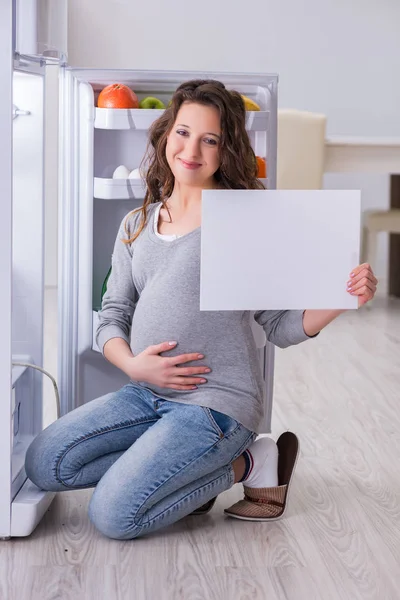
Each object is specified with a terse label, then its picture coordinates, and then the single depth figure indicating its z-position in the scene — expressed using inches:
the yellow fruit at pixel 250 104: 148.5
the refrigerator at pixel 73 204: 136.3
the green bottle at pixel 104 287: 152.6
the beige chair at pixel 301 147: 260.2
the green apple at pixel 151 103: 149.2
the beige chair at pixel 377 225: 297.6
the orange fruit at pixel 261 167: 149.1
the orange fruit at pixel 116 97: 146.4
